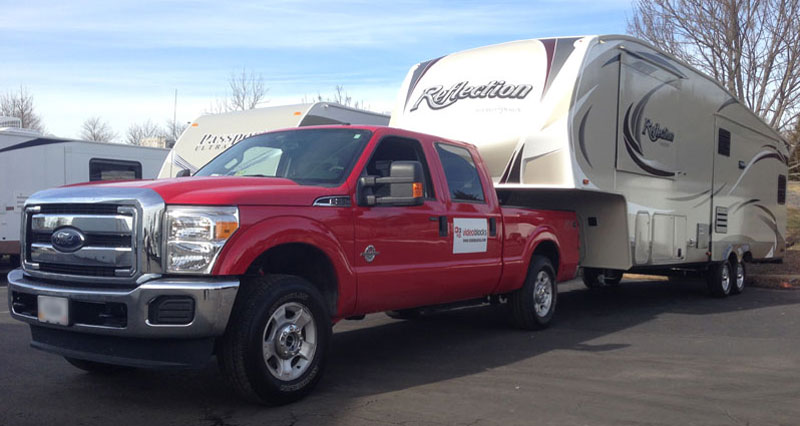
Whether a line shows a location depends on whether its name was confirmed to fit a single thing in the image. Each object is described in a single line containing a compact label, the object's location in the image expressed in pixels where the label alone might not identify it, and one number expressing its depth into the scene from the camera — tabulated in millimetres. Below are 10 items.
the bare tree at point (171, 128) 47150
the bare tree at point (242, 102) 35156
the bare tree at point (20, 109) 39781
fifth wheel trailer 8547
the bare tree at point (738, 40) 18656
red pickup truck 4582
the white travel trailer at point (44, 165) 13922
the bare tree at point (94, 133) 50656
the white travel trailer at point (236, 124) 13180
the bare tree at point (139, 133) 53334
